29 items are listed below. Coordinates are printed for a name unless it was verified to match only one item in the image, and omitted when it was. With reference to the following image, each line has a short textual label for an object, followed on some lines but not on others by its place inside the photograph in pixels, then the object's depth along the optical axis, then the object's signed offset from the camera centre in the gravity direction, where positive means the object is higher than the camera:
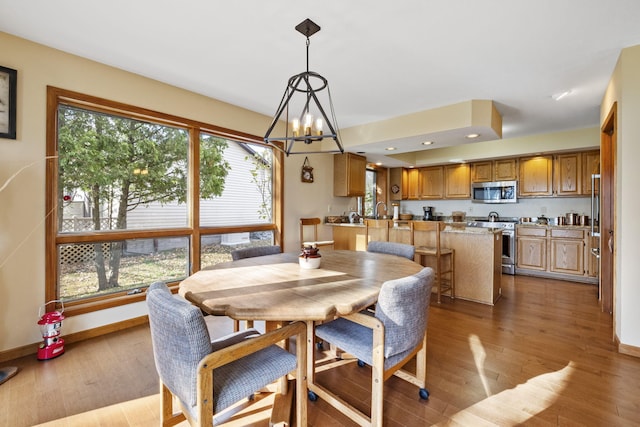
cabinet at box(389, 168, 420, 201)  6.64 +0.72
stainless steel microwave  5.27 +0.42
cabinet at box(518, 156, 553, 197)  4.98 +0.67
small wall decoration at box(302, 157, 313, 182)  4.53 +0.69
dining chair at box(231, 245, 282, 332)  2.54 -0.36
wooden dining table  1.26 -0.41
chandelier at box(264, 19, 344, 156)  1.91 +1.33
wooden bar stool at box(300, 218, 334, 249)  4.45 -0.26
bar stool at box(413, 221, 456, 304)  3.58 -0.52
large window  2.50 +0.17
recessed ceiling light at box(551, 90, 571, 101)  3.07 +1.31
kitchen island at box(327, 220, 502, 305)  3.51 -0.61
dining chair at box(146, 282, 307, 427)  1.07 -0.64
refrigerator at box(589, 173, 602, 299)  3.69 -0.04
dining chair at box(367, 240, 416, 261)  2.54 -0.33
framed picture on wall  2.16 +0.88
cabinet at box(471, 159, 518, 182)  5.32 +0.85
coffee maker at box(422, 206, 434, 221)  6.04 +0.00
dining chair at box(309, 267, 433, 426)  1.38 -0.64
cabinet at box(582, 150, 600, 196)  4.60 +0.75
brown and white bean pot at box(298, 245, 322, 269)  2.06 -0.32
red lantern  2.21 -0.95
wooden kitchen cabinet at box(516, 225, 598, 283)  4.44 -0.66
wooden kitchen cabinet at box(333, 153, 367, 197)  5.00 +0.71
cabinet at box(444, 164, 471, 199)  5.90 +0.69
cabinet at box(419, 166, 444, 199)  6.26 +0.71
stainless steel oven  5.03 -0.60
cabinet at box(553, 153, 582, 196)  4.74 +0.67
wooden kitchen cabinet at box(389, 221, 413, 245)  4.17 -0.27
